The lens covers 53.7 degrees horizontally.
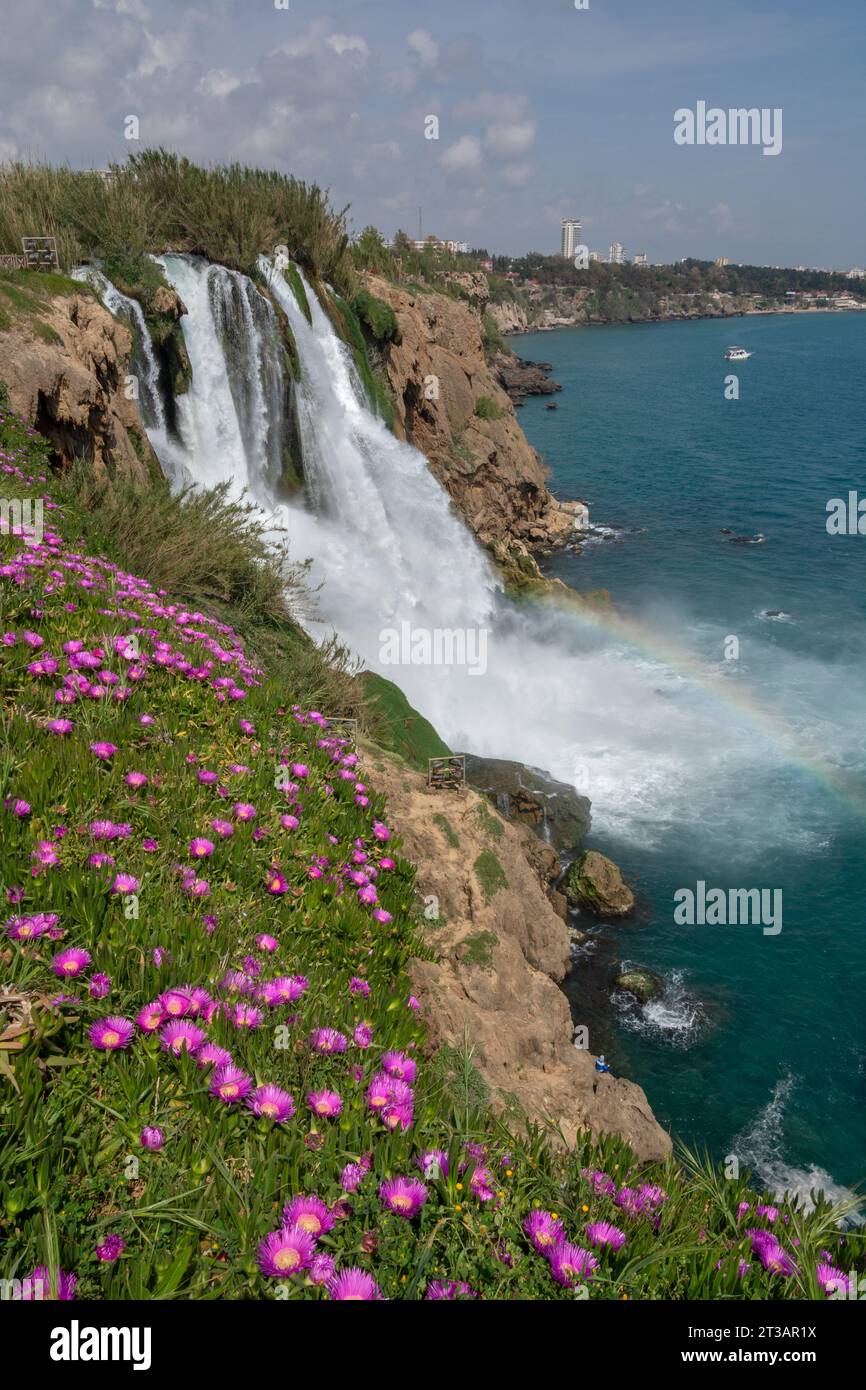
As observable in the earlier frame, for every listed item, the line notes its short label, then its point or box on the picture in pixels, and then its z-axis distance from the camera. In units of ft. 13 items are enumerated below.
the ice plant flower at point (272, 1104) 8.73
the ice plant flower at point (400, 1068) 10.23
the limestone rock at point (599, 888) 51.34
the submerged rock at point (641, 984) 45.34
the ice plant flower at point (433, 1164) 8.86
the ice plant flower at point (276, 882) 12.97
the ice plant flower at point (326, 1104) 9.14
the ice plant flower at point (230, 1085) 8.75
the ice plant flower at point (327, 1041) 9.94
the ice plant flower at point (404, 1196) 8.28
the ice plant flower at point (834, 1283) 8.99
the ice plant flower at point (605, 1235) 8.77
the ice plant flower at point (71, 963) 9.38
